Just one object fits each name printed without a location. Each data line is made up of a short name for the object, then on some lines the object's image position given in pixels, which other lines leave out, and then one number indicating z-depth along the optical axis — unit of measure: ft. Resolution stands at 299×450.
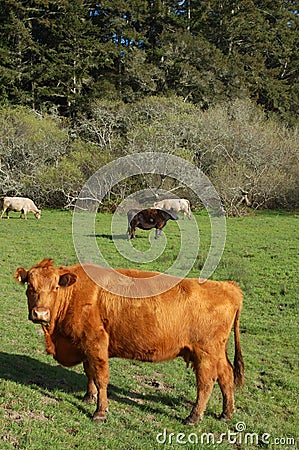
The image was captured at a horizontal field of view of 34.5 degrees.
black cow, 74.33
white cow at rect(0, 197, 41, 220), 97.45
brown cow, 19.29
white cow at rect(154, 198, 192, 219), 98.43
